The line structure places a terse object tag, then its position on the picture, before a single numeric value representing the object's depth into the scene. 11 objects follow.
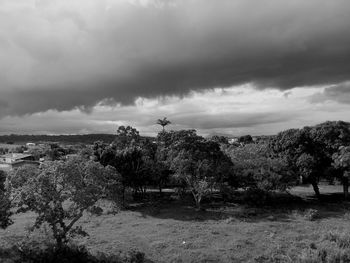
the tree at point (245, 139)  110.94
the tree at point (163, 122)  71.44
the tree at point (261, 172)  38.59
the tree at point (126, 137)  45.83
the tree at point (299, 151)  43.09
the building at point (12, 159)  76.29
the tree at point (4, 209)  20.78
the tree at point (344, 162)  34.91
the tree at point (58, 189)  21.52
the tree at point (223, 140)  74.74
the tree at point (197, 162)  37.59
